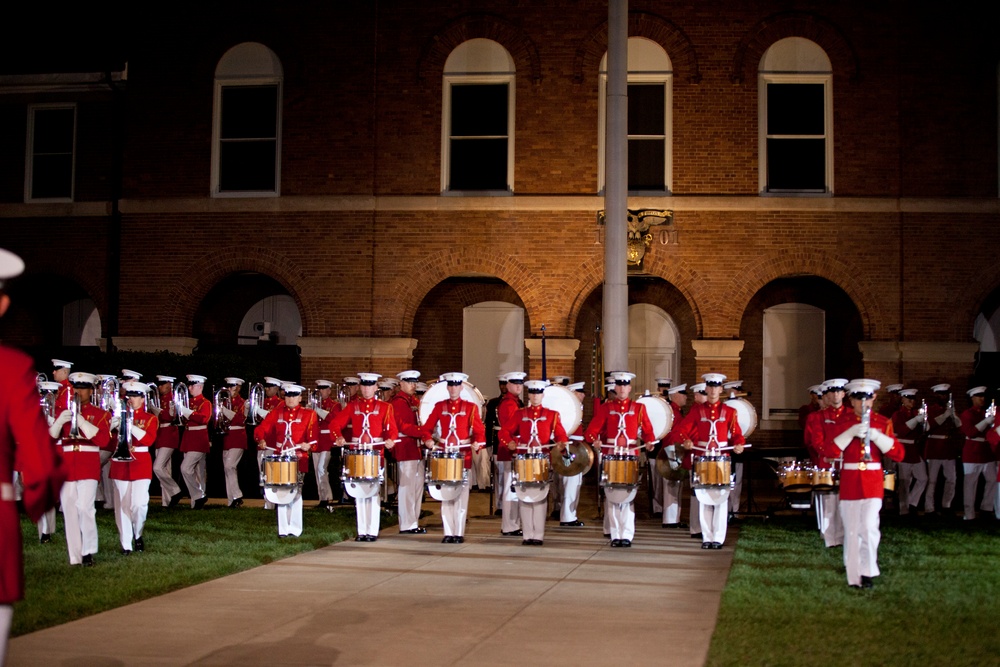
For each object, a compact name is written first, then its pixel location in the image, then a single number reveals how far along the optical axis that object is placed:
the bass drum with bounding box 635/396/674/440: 18.05
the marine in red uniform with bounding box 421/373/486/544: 16.28
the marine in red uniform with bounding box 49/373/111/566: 13.50
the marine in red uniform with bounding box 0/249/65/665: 5.82
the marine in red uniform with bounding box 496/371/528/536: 17.20
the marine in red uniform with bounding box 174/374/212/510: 20.62
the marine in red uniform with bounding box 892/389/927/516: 21.05
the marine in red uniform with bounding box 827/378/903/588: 12.17
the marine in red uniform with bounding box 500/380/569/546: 16.05
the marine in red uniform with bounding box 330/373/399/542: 16.38
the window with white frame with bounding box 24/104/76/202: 26.91
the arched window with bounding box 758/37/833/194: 24.91
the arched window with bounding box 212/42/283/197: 25.88
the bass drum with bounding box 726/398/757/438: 18.61
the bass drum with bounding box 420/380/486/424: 17.87
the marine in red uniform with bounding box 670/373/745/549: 15.91
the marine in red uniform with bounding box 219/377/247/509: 21.25
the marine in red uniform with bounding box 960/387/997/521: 20.30
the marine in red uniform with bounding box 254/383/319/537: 16.95
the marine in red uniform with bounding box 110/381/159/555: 14.44
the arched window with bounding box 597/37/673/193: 25.02
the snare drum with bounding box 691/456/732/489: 15.76
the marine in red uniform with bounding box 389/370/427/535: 17.30
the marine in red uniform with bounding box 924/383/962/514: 21.20
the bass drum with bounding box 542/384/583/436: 17.59
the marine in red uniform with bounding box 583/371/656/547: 15.94
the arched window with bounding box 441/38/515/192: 25.28
